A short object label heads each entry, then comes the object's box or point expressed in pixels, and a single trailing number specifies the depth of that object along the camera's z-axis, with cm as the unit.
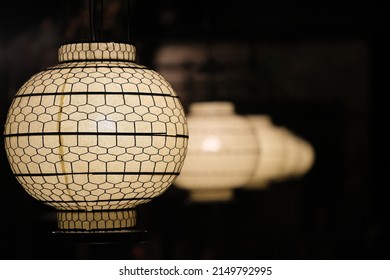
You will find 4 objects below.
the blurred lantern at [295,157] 482
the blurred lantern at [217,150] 388
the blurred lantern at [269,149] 461
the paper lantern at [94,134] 179
